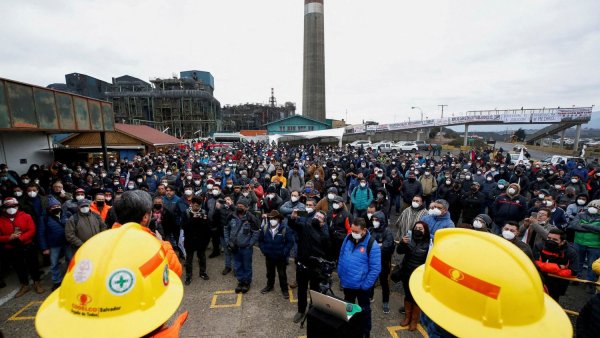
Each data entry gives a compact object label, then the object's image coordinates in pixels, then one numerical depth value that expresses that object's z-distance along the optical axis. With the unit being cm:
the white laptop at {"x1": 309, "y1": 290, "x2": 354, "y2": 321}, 243
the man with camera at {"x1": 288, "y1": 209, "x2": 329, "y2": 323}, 427
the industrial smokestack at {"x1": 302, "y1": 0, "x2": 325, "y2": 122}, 5512
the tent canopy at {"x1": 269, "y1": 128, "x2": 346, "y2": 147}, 2984
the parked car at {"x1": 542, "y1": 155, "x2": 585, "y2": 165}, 1593
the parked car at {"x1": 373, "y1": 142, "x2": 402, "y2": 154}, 2867
